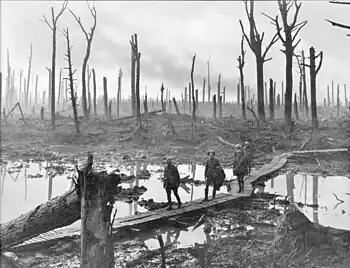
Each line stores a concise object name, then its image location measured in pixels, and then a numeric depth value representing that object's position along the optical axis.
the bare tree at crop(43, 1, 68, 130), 28.88
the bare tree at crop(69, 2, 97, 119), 29.83
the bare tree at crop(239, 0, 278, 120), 24.91
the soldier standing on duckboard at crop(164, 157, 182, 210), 8.40
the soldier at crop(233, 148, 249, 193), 10.34
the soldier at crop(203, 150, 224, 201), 9.38
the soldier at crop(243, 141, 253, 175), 10.52
